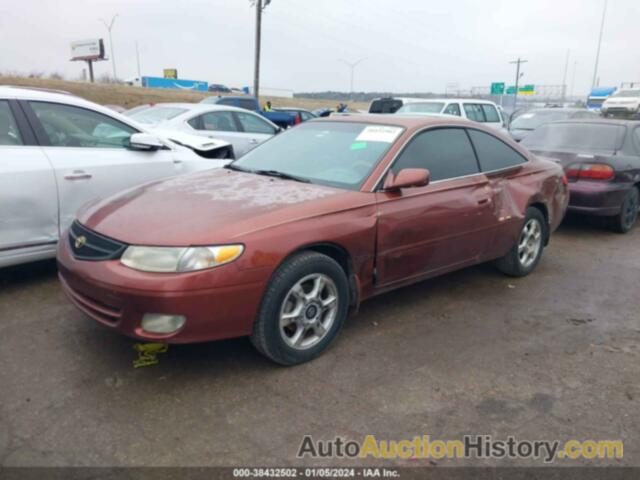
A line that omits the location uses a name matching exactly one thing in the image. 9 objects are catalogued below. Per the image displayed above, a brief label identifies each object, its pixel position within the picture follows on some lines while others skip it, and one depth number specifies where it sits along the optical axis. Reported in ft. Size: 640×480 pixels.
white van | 41.98
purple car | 21.11
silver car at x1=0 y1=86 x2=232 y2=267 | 13.38
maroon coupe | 9.14
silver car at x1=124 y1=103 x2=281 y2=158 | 28.45
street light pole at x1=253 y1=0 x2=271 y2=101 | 78.59
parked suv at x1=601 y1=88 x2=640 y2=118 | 84.23
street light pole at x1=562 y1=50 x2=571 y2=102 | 195.03
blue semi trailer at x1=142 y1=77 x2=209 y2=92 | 231.30
